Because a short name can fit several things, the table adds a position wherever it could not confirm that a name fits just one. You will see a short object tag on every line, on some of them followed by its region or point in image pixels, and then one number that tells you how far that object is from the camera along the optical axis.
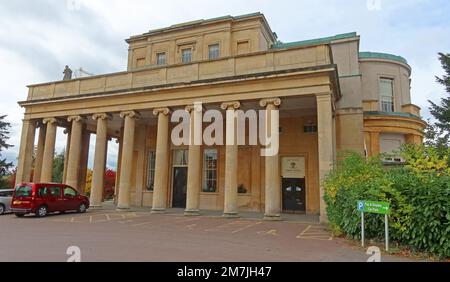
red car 15.52
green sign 7.84
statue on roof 23.14
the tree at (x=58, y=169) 43.44
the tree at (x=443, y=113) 21.92
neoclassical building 15.78
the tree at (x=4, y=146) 33.50
